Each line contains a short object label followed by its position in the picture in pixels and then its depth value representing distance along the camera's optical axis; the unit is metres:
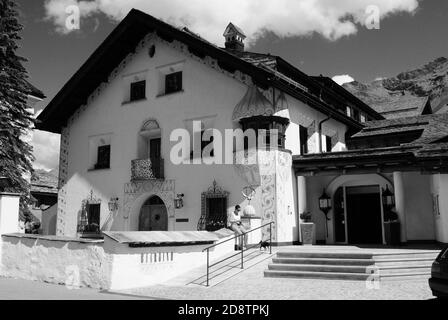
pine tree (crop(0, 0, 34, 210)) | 20.05
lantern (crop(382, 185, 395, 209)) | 19.38
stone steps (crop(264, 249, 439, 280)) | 12.60
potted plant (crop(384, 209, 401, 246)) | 17.39
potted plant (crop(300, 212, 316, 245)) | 18.72
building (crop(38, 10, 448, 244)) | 18.45
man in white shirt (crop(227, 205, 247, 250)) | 15.94
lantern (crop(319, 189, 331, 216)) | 20.27
